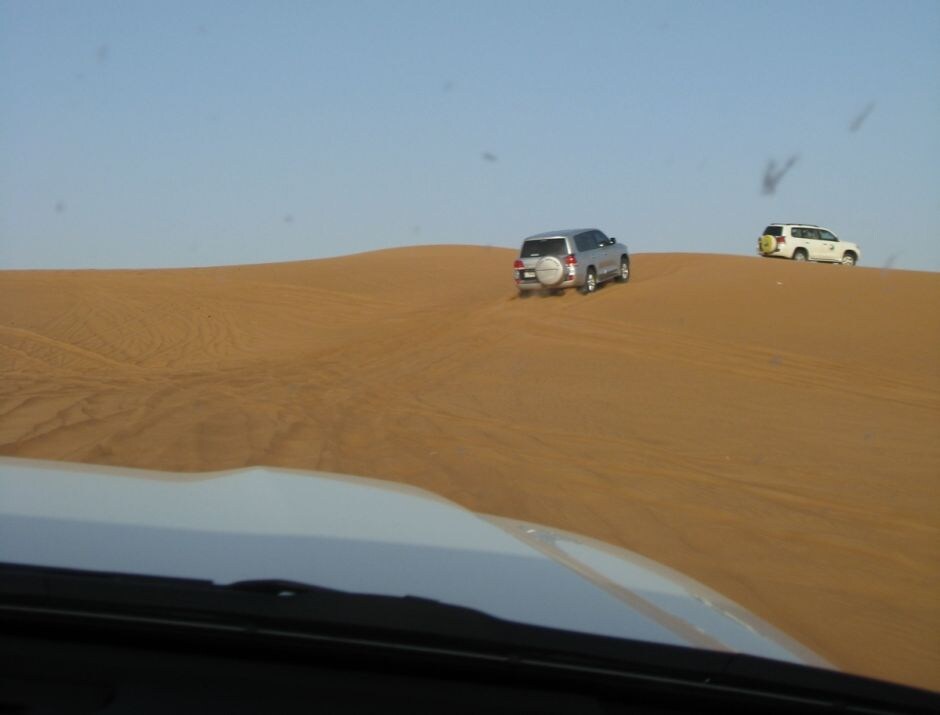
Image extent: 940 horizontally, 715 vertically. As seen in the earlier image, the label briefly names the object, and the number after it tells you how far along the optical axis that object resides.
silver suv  27.59
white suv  41.00
